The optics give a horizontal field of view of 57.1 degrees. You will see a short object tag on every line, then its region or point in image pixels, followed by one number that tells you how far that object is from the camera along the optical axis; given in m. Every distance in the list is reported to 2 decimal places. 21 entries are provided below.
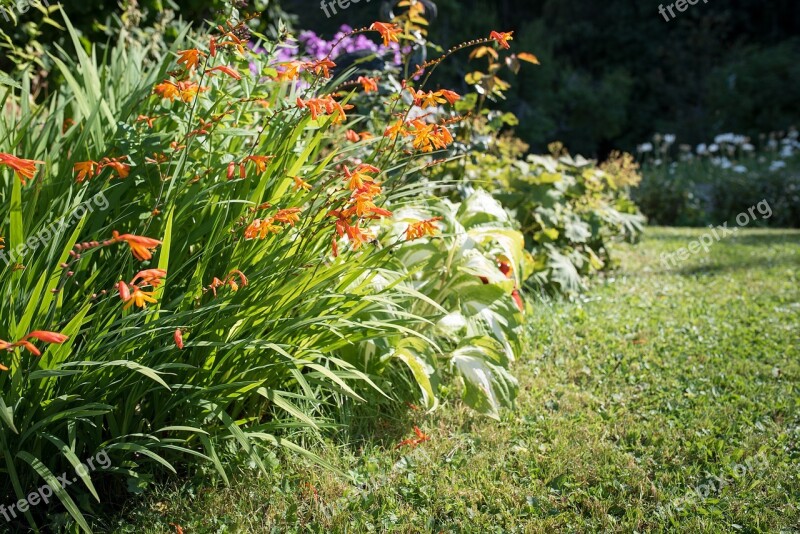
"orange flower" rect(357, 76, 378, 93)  2.22
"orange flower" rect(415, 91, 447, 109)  2.15
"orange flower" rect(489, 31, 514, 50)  2.28
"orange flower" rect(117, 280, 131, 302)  1.33
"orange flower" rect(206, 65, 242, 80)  1.86
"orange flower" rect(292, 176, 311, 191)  2.07
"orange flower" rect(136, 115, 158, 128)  2.27
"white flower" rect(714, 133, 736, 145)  10.22
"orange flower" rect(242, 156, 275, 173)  2.06
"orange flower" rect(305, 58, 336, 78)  2.09
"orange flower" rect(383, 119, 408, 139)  2.18
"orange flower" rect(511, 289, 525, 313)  3.49
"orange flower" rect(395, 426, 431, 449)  2.59
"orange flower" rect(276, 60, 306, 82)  2.09
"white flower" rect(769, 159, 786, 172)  9.32
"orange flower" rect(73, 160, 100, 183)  1.94
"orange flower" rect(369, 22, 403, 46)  2.11
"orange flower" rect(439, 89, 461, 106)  2.12
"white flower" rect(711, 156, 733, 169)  9.96
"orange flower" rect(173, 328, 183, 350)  1.66
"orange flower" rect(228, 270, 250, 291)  1.86
